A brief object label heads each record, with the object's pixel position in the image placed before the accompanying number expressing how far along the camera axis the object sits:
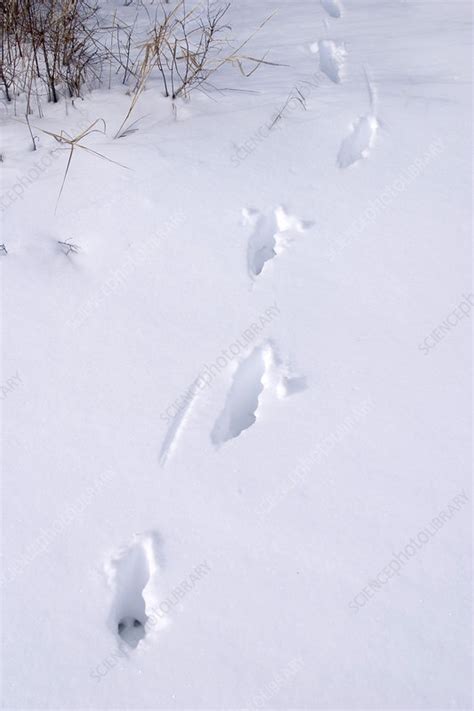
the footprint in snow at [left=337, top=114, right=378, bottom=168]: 2.41
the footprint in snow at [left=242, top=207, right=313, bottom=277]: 2.12
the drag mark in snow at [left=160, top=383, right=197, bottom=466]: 1.69
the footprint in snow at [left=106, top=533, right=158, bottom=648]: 1.47
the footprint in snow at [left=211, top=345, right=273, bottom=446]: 1.75
